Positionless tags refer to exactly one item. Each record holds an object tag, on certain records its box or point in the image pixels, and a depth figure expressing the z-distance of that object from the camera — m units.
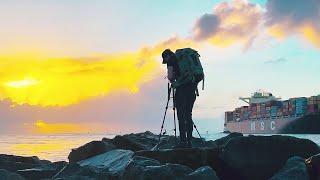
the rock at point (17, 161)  11.53
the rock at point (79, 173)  8.63
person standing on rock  10.56
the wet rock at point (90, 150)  12.23
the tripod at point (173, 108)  11.33
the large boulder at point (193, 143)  12.71
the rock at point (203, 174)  7.26
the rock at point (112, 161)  9.43
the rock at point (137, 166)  7.57
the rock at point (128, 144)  13.48
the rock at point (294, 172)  7.47
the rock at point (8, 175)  8.15
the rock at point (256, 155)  8.45
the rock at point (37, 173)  9.69
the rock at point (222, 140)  14.50
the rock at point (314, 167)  7.67
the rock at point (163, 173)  7.40
